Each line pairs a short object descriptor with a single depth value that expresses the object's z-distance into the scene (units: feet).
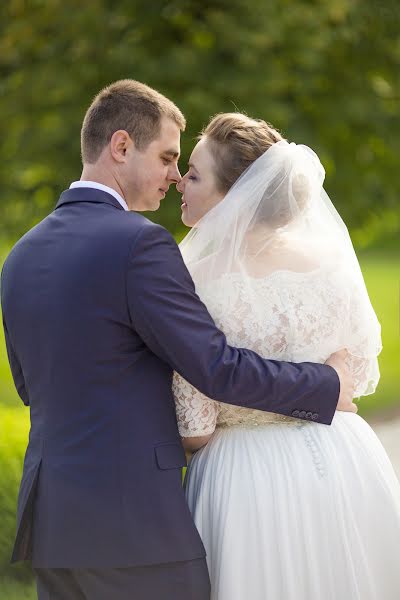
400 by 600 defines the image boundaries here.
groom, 18.04
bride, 20.01
